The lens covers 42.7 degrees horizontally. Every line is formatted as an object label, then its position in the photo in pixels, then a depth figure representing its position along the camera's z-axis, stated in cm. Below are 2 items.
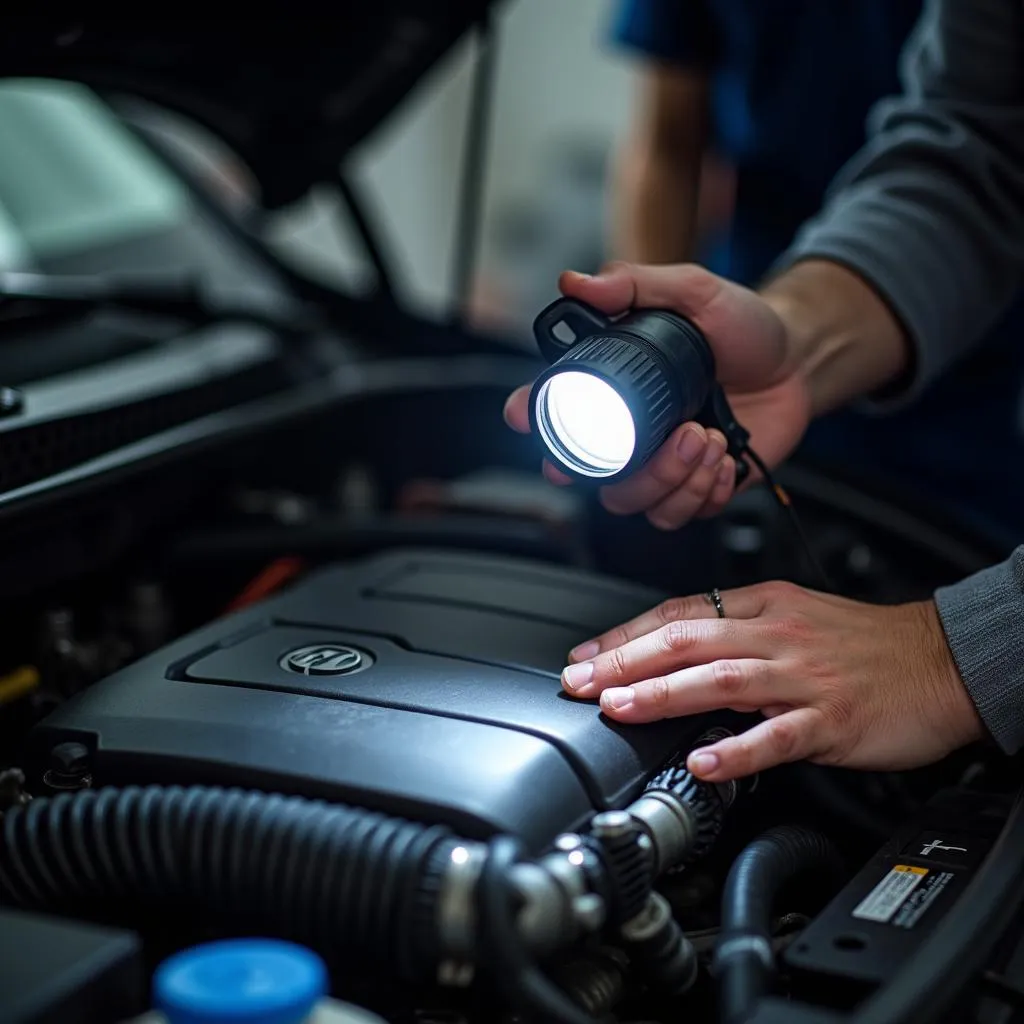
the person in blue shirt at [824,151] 149
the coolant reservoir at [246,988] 53
